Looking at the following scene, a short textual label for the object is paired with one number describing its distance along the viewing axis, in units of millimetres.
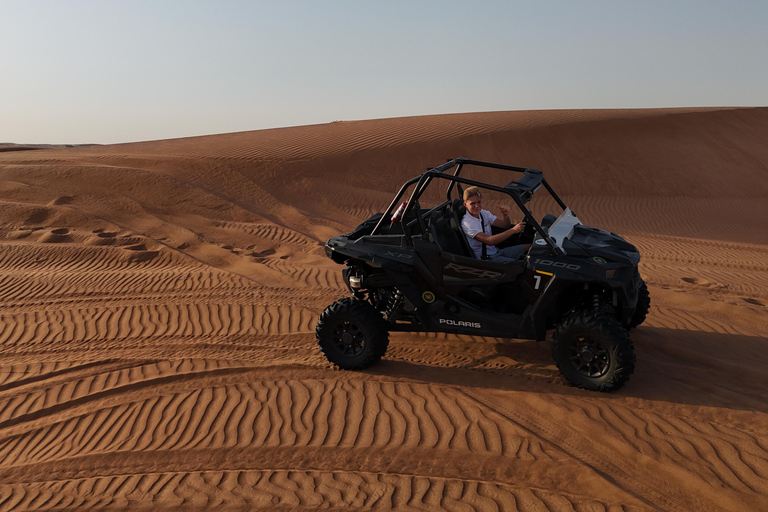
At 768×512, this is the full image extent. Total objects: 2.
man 6023
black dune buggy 5547
